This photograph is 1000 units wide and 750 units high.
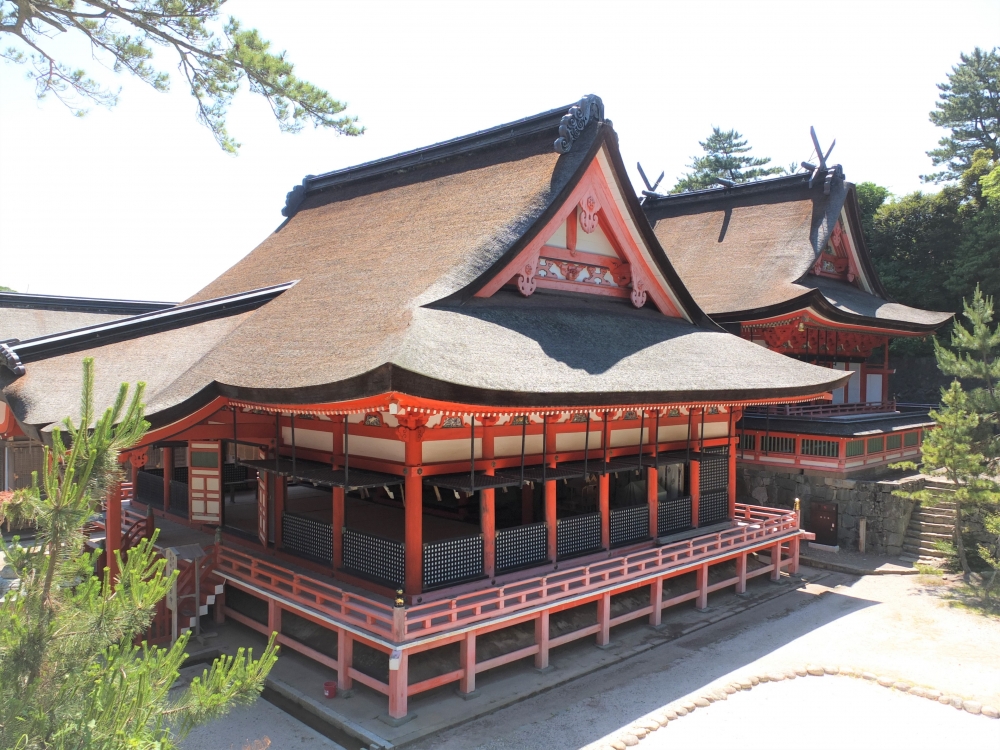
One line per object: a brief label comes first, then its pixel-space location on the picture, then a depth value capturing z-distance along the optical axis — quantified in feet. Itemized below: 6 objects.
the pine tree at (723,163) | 167.32
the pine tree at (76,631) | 13.42
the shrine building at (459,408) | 30.83
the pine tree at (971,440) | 48.60
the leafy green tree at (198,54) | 38.82
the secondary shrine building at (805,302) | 60.80
